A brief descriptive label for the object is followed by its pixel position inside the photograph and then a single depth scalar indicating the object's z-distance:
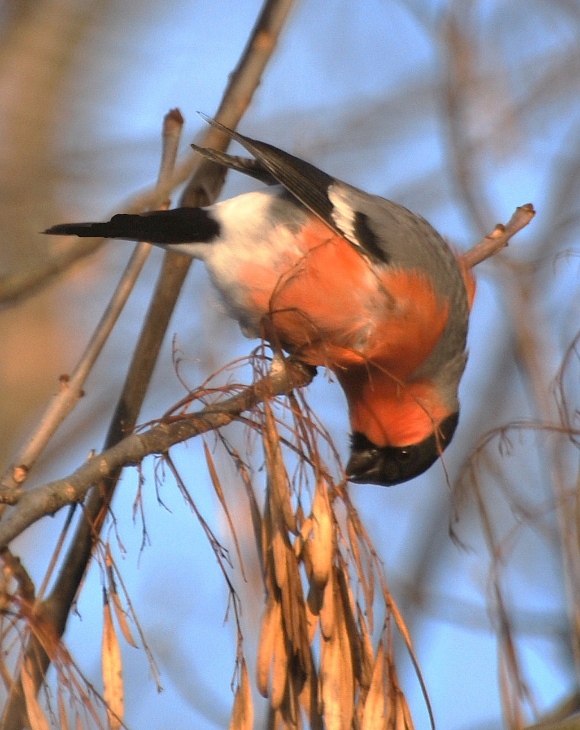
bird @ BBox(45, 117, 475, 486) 5.47
